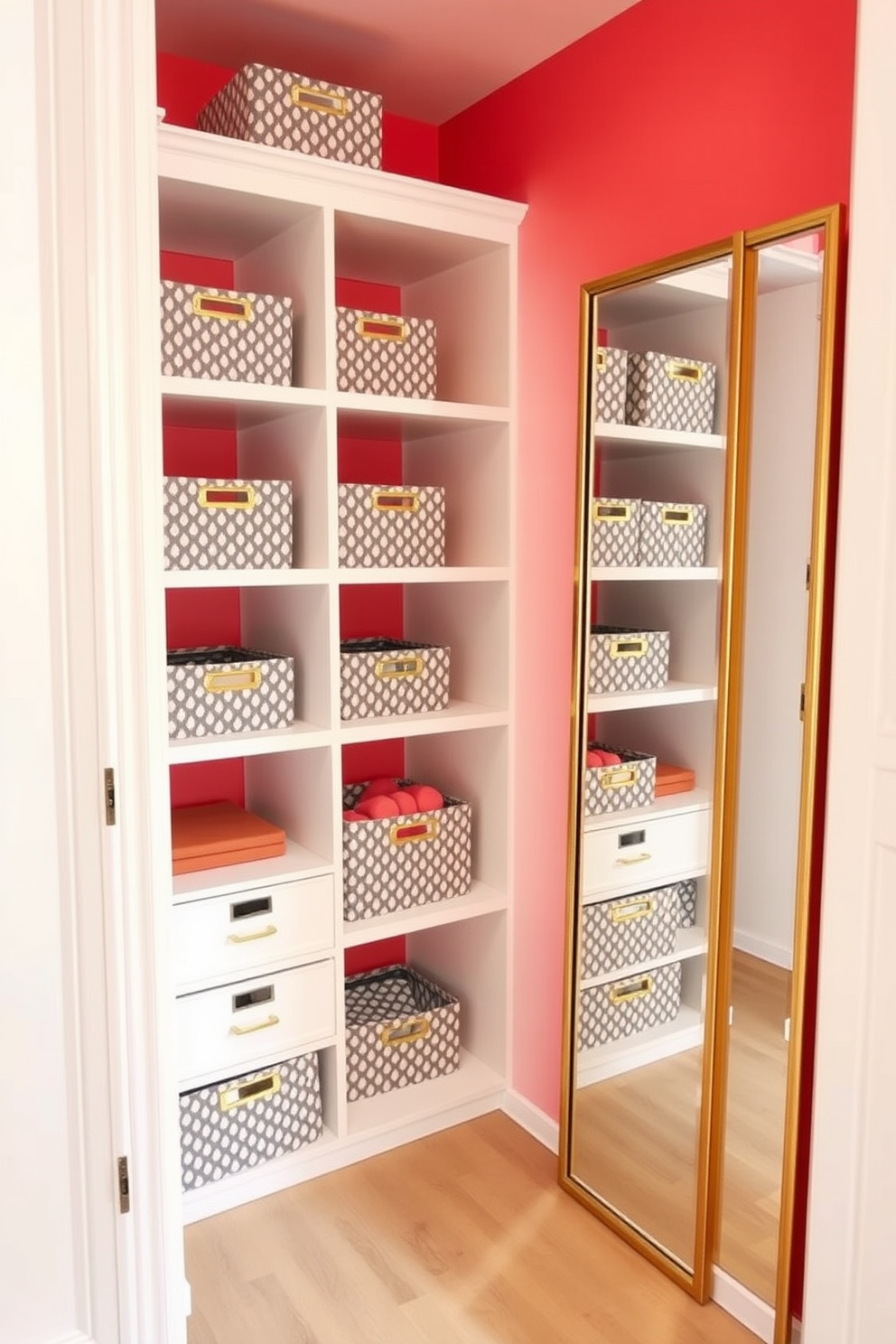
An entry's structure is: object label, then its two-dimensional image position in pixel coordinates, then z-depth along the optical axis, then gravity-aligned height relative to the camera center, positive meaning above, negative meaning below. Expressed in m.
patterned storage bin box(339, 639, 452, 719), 2.48 -0.31
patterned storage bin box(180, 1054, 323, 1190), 2.30 -1.26
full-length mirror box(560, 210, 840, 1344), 1.86 -0.37
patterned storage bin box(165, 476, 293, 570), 2.18 +0.05
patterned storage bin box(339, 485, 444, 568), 2.43 +0.06
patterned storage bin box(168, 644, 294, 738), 2.23 -0.31
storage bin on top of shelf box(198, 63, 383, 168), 2.18 +0.91
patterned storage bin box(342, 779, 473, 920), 2.52 -0.75
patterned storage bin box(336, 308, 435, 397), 2.40 +0.45
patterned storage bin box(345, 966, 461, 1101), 2.63 -1.22
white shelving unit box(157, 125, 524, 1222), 2.24 +0.05
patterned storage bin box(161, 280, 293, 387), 2.15 +0.44
